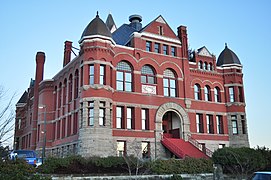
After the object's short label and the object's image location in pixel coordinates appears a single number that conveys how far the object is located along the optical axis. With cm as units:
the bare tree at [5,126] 1548
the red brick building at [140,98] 3284
